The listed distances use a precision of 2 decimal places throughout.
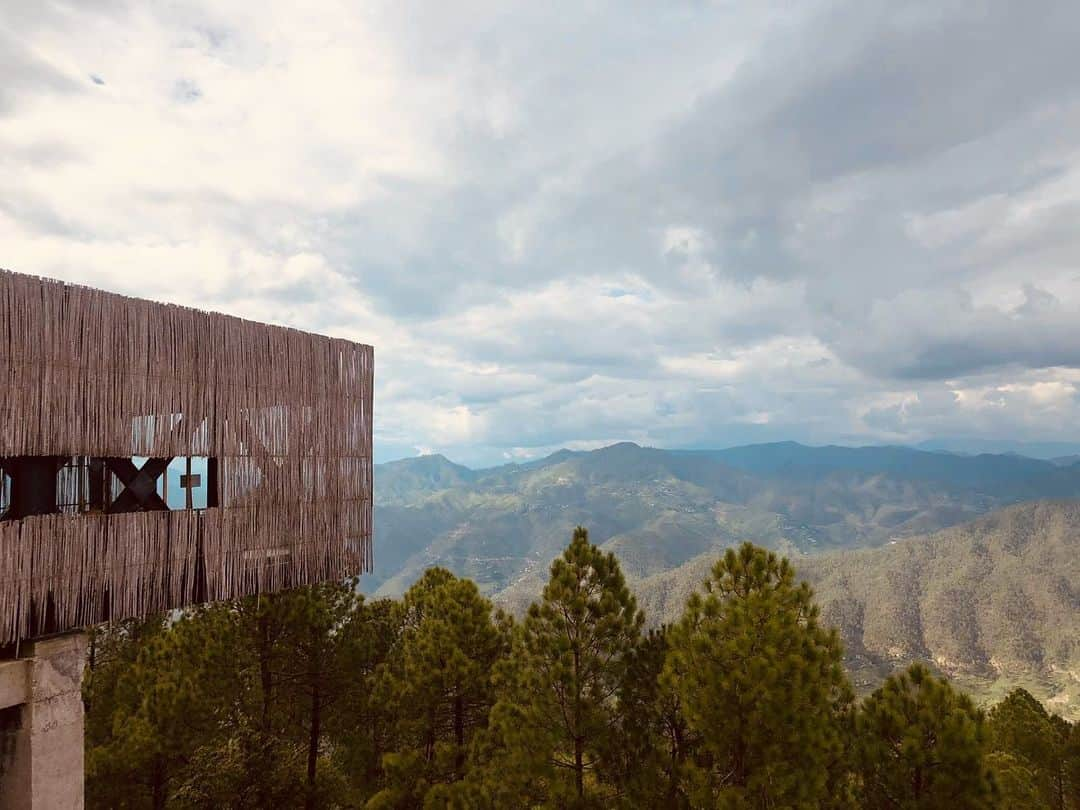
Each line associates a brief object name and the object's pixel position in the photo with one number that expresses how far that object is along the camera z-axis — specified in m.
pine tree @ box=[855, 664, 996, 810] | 8.66
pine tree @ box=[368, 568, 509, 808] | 14.82
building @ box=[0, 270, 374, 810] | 9.23
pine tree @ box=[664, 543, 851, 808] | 9.00
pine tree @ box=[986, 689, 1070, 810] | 25.27
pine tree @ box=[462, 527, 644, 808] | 11.68
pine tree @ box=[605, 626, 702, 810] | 10.89
